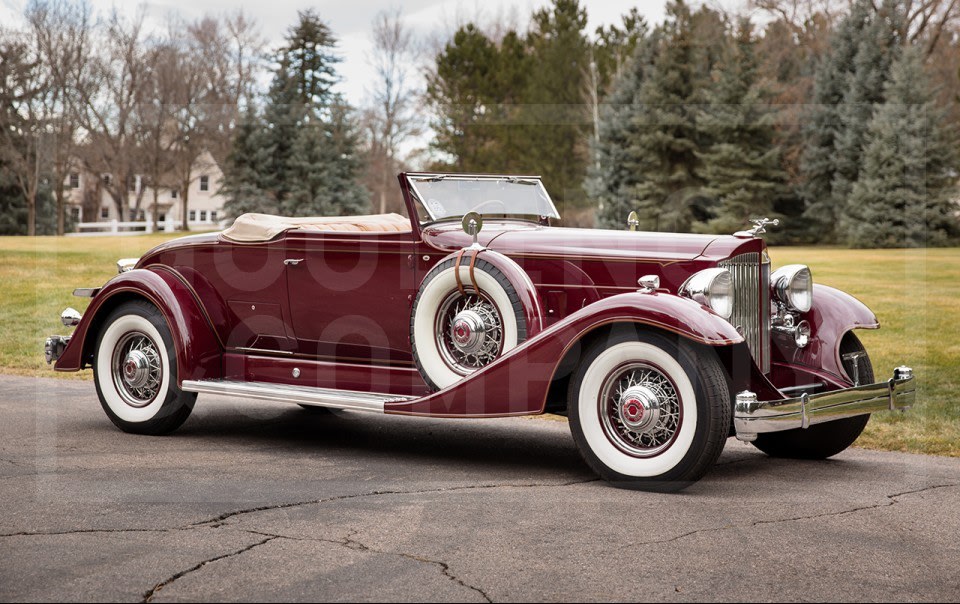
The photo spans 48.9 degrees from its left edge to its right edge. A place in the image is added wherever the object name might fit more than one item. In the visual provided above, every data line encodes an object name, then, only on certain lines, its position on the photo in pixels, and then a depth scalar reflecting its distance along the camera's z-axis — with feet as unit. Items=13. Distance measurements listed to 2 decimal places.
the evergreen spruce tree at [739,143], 110.52
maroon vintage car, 17.84
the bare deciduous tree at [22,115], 122.93
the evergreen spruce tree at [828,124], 119.96
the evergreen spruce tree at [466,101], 158.81
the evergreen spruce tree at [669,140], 114.32
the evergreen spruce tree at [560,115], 150.41
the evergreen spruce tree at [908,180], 102.89
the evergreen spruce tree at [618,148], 115.55
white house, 182.70
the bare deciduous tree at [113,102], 132.77
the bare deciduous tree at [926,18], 131.85
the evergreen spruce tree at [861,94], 115.85
